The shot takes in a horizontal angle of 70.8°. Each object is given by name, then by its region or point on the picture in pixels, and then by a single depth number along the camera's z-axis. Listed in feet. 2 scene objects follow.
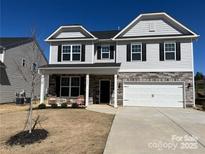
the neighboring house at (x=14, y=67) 46.47
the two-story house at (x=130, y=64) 39.04
